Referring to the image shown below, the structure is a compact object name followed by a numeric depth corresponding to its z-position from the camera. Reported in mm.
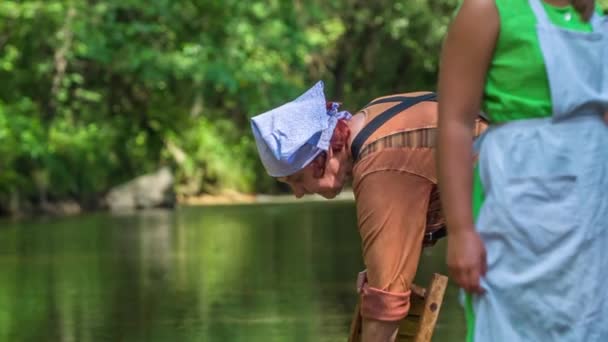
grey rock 38959
